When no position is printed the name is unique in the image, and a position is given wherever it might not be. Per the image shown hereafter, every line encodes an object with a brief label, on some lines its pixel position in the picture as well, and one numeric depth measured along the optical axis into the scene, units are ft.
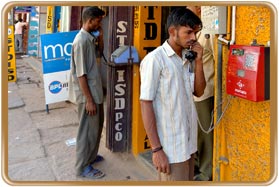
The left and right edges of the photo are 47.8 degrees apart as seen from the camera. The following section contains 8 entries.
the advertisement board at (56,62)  16.25
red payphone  6.03
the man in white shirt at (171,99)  6.25
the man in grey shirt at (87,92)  10.15
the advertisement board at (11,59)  23.22
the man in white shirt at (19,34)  44.64
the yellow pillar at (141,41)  11.43
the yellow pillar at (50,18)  28.24
